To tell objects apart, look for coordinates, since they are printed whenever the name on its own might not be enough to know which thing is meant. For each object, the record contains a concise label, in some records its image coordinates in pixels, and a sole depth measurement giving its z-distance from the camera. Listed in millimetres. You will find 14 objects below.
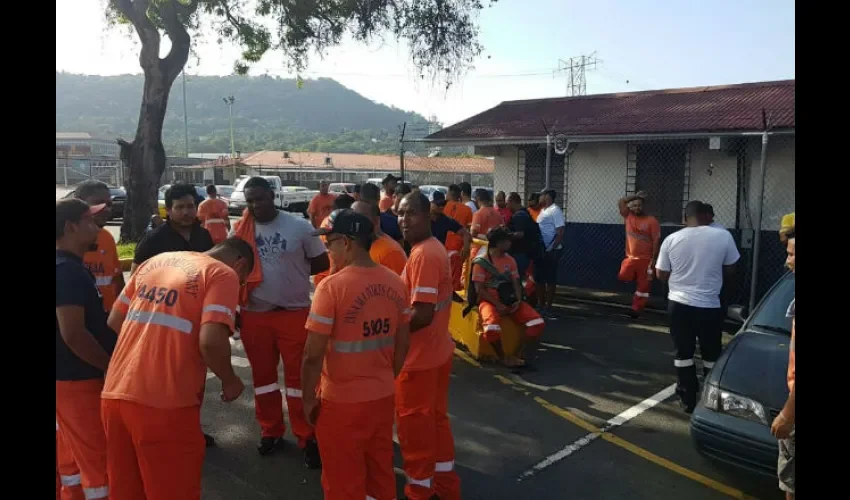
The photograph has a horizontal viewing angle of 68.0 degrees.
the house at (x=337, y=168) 48312
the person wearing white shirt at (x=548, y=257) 9758
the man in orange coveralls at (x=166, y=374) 2795
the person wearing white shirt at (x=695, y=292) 5547
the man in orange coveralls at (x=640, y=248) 9406
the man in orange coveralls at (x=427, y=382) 3734
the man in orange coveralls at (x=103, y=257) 5043
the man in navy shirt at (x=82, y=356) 3191
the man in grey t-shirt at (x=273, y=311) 4672
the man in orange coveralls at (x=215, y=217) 9156
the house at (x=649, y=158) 9883
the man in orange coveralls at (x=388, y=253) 4695
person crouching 6891
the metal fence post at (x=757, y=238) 8484
